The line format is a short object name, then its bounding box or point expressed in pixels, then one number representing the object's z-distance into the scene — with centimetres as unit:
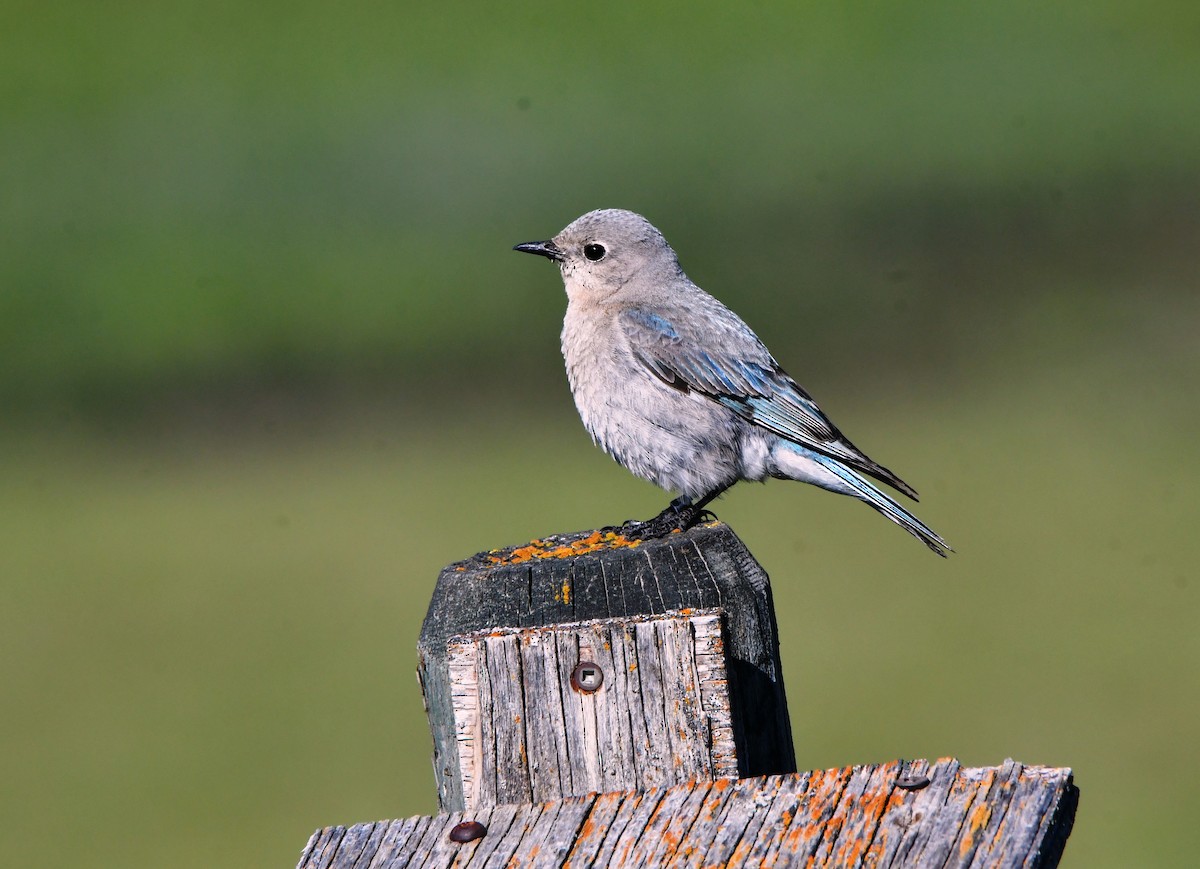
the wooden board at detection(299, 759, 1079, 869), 578
